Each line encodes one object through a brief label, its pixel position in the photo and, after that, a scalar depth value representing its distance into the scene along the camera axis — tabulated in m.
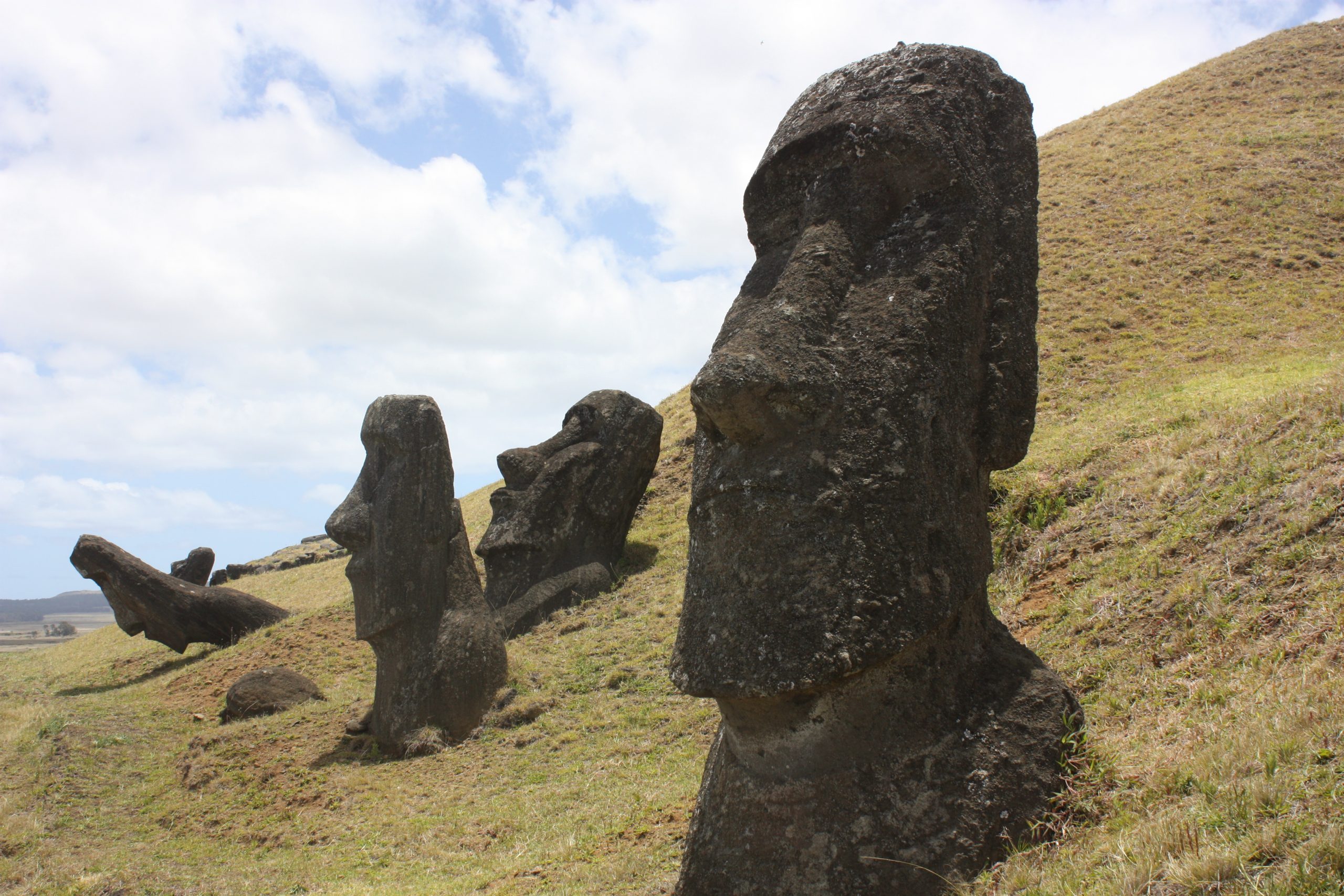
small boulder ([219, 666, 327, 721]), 10.36
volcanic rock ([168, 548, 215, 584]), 17.08
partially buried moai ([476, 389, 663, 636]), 13.03
